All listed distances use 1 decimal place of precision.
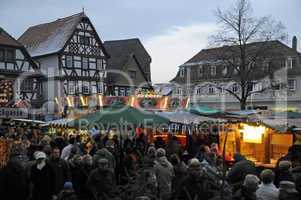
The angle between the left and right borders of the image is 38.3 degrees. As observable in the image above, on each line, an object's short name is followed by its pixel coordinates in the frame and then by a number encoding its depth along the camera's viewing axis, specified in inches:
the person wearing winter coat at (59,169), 290.0
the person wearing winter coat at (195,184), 234.5
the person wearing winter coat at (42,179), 282.4
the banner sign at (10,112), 640.4
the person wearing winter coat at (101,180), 267.9
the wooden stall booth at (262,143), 525.0
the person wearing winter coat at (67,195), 226.7
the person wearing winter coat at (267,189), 233.6
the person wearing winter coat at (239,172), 289.4
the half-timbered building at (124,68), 1718.8
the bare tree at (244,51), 1127.0
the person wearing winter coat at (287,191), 219.1
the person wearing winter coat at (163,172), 288.0
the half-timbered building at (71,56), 1435.8
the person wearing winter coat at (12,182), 265.6
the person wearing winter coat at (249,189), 225.9
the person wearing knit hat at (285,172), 289.1
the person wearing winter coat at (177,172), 254.5
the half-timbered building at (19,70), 1261.1
